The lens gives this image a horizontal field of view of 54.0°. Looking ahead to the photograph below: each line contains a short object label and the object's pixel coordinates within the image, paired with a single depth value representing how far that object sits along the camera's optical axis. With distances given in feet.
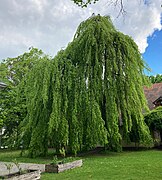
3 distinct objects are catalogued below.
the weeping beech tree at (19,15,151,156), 29.03
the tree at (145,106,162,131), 40.17
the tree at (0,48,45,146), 45.31
